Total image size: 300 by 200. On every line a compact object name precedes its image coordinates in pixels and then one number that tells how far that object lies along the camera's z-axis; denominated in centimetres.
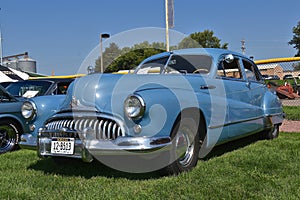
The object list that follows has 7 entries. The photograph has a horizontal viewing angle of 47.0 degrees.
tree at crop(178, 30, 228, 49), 5138
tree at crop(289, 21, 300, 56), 6072
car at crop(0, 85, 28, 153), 588
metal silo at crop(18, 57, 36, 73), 3641
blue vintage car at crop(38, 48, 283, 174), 342
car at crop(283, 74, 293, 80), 1528
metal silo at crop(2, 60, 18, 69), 3612
